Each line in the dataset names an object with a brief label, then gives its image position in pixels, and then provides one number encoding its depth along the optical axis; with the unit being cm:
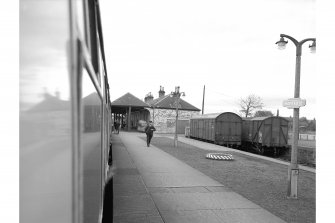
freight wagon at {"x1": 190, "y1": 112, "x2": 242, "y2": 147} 2389
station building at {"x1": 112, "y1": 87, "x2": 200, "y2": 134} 3726
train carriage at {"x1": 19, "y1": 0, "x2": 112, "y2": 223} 65
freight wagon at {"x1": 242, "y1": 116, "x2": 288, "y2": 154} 2156
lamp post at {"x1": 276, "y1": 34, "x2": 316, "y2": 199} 696
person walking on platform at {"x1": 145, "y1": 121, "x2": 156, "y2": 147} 1836
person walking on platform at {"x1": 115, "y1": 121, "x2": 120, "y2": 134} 3302
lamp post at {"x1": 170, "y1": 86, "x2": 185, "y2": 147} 2018
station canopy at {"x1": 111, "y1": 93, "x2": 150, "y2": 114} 3592
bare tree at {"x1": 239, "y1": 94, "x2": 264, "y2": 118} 5553
